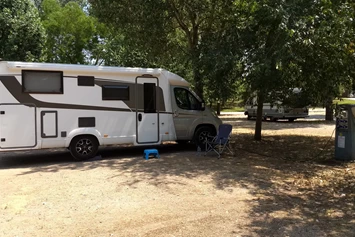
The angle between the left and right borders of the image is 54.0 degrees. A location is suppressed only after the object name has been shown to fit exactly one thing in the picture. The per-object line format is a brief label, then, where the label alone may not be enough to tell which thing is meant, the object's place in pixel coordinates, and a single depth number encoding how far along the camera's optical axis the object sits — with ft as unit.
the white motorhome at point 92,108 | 28.14
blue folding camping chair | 32.32
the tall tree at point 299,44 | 25.67
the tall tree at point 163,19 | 36.24
